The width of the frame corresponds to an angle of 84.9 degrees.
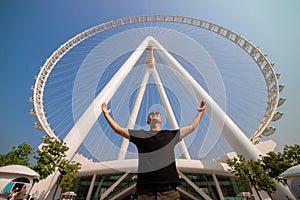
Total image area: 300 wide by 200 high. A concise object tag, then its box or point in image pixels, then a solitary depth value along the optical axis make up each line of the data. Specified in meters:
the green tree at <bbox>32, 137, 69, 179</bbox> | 14.56
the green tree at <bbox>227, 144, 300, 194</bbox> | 14.32
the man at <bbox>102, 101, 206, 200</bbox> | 1.67
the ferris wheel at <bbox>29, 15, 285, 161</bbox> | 17.27
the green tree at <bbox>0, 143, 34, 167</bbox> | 17.88
